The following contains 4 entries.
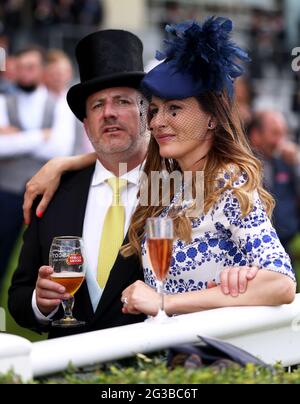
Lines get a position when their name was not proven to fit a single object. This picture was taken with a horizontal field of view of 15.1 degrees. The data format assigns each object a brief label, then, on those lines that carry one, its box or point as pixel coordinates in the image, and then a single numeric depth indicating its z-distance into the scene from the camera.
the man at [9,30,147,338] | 4.43
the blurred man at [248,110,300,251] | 9.77
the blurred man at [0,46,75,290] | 10.08
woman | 3.69
